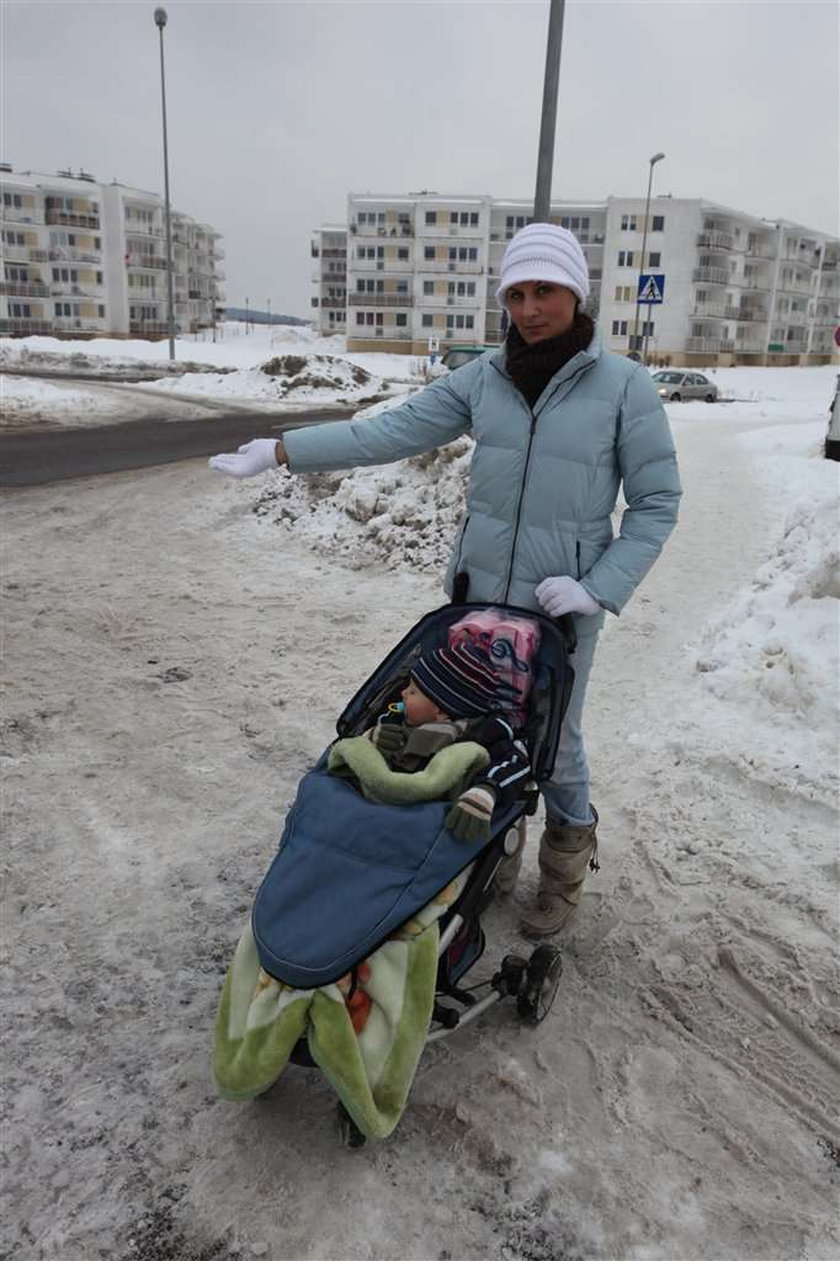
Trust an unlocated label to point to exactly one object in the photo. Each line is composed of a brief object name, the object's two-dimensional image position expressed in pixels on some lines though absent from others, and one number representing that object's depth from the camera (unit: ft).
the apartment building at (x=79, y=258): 240.94
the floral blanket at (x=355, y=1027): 7.05
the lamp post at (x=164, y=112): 108.06
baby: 8.69
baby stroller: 7.16
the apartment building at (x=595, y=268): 223.71
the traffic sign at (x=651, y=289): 52.44
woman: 9.38
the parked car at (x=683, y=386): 100.42
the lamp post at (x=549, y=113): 30.35
